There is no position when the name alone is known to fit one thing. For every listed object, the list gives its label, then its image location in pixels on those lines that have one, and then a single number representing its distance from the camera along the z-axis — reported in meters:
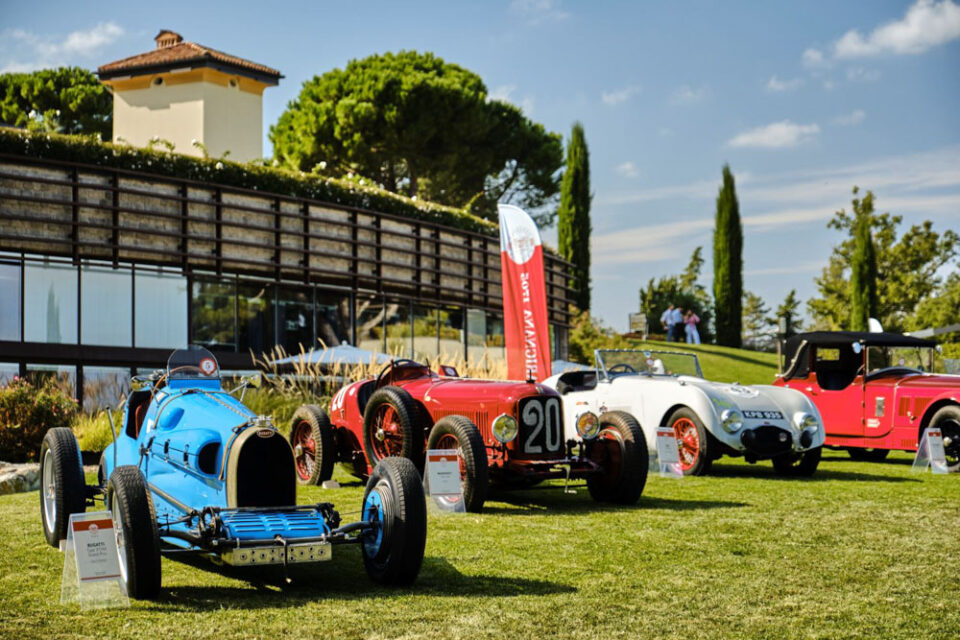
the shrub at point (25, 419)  12.11
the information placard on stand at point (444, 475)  7.53
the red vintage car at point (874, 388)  12.20
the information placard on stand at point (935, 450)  11.43
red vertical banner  14.42
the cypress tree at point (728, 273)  38.34
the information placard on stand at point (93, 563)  4.73
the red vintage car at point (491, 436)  8.24
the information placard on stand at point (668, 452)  10.46
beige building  31.91
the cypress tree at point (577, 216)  34.62
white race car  10.88
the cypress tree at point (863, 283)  37.22
